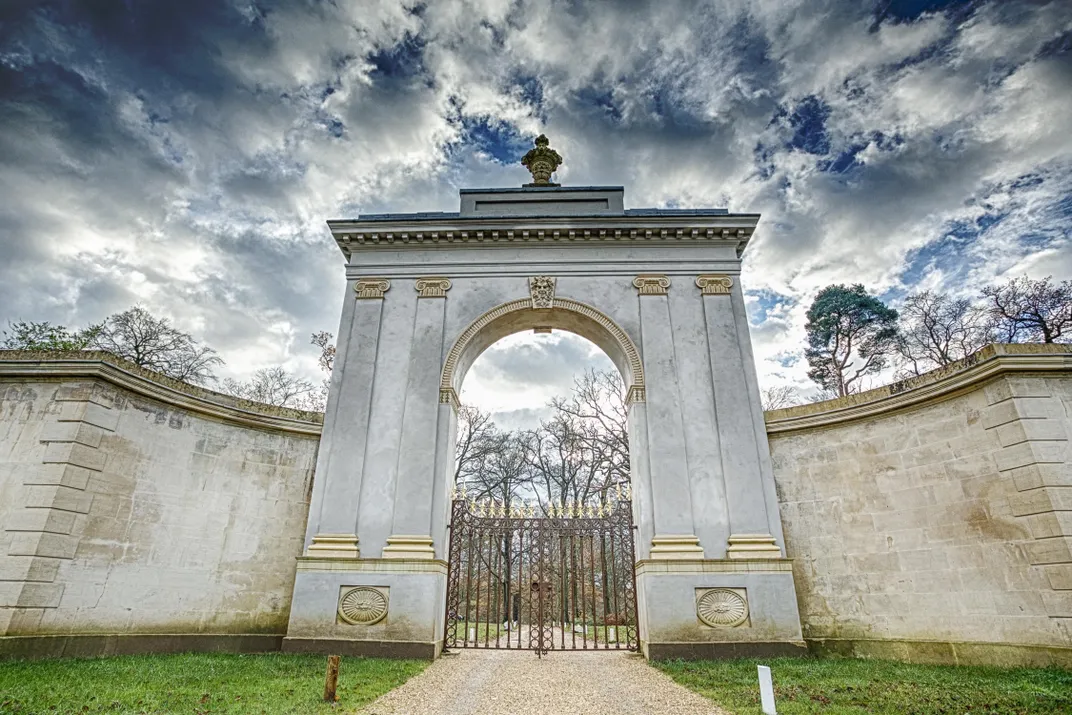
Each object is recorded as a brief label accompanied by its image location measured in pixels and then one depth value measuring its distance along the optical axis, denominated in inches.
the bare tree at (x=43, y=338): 614.2
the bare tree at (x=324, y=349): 825.5
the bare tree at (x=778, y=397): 1015.0
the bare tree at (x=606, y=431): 895.1
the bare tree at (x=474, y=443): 1044.5
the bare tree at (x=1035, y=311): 675.4
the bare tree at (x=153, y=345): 734.5
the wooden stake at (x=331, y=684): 219.0
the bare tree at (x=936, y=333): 761.0
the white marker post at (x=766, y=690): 207.6
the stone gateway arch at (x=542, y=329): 368.8
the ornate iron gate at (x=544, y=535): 416.8
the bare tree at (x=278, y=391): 932.9
